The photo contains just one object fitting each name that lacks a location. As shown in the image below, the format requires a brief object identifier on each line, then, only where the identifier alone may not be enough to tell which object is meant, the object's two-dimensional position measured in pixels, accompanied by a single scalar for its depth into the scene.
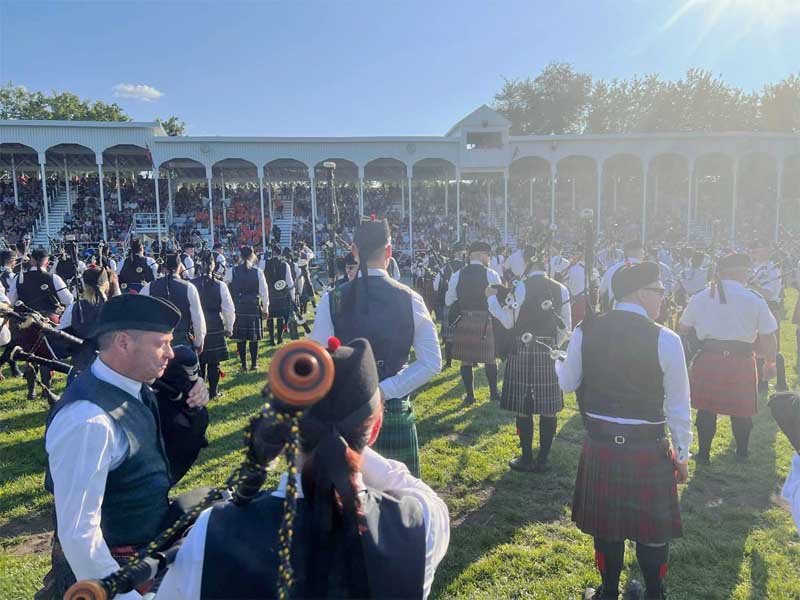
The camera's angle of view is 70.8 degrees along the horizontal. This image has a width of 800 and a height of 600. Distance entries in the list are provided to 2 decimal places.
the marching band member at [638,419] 2.91
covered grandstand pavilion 22.05
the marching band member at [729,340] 4.90
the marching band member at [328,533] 1.32
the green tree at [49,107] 45.00
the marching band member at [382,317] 3.16
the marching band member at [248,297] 8.62
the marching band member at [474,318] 7.17
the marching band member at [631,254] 7.55
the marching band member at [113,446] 1.71
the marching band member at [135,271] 9.41
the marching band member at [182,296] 6.33
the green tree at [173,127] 51.47
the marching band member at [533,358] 5.07
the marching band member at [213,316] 7.29
